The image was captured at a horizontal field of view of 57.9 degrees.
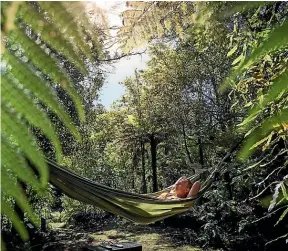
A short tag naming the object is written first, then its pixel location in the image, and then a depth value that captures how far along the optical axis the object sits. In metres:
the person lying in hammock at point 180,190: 2.38
